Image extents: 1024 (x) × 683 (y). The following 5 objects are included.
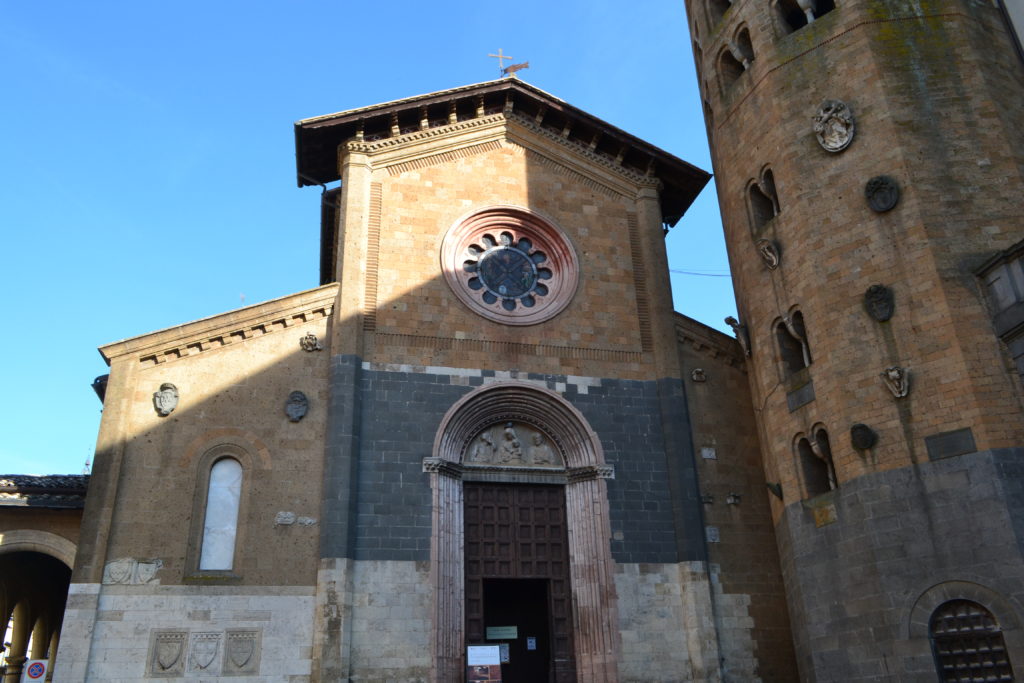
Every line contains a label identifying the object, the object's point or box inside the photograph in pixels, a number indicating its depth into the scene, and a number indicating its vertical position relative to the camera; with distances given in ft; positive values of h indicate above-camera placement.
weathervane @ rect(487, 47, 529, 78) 68.90 +46.80
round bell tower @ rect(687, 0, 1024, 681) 43.19 +19.88
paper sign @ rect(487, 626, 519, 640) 55.67 +4.47
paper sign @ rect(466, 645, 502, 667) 48.14 +2.71
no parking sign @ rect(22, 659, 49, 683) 46.14 +2.81
